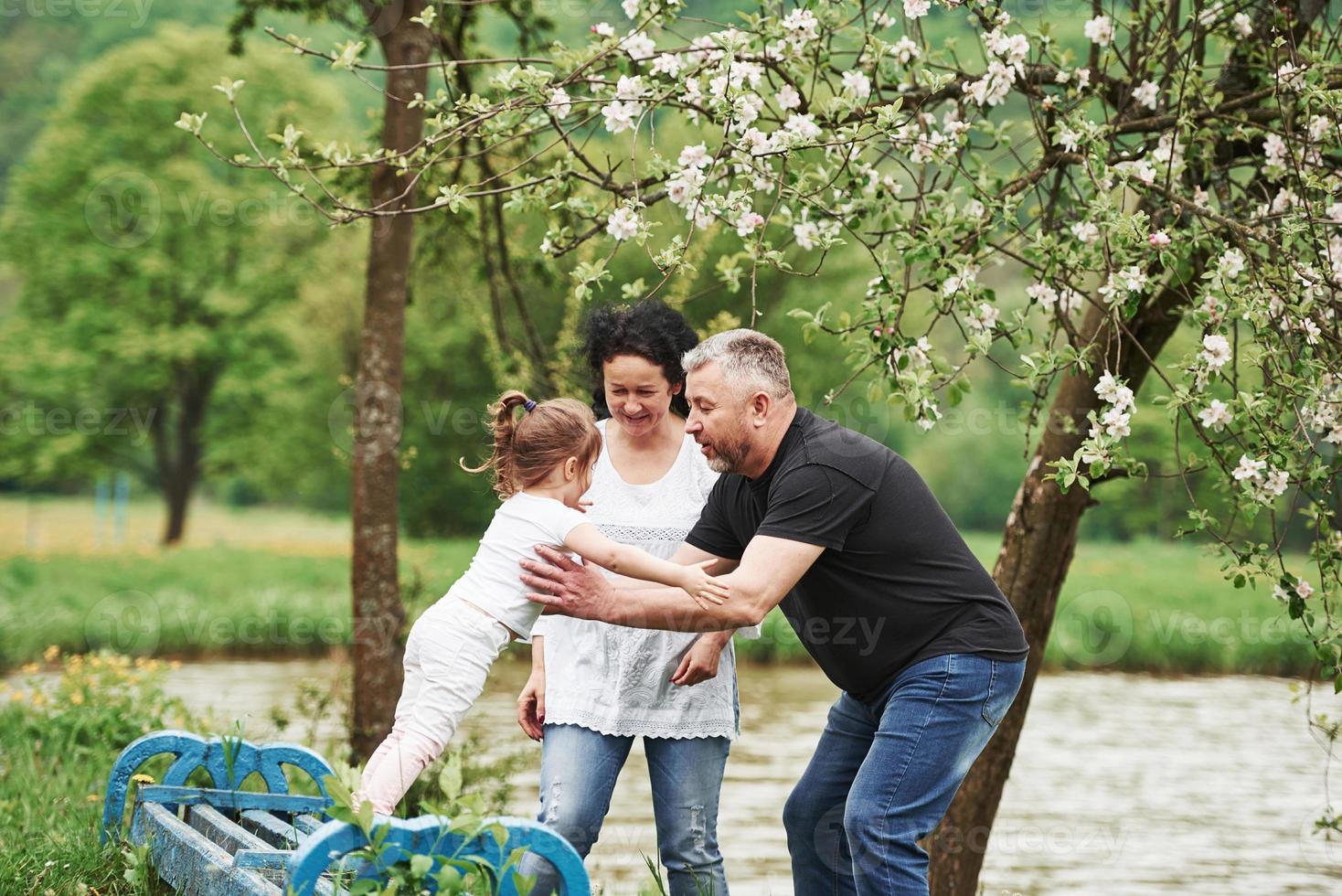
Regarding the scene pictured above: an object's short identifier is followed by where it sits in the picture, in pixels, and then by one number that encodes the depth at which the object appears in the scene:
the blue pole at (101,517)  30.22
